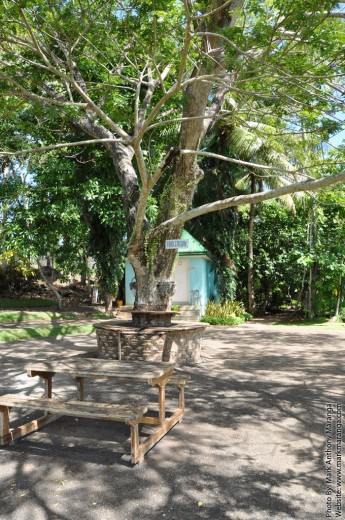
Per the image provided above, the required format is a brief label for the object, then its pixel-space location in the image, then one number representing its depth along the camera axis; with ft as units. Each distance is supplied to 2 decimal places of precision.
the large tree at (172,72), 21.29
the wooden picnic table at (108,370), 14.67
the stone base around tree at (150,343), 26.45
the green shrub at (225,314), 55.98
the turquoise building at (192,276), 61.11
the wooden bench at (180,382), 16.52
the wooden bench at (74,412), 12.44
